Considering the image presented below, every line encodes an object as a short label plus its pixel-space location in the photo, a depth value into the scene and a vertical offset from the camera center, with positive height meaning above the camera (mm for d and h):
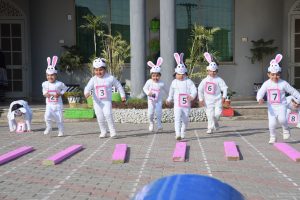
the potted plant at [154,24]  17719 +2353
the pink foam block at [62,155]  7555 -1284
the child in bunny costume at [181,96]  10164 -313
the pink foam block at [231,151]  7797 -1289
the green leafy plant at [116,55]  15008 +970
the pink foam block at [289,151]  7723 -1305
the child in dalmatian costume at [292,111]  10773 -759
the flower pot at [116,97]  14508 -442
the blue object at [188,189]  2014 -499
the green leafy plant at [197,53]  15270 +1060
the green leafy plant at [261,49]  17781 +1306
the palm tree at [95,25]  16744 +2304
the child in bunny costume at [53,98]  10820 -332
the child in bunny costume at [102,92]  10602 -197
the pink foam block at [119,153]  7621 -1276
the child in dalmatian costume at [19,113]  11828 -752
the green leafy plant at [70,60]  17692 +963
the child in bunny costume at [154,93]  11695 -259
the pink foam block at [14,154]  7909 -1298
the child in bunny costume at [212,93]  11047 -264
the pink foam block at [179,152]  7746 -1282
